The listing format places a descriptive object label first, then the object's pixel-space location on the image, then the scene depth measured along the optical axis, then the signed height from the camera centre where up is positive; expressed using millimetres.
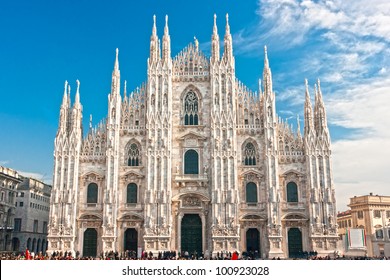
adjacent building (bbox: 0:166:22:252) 58531 +5793
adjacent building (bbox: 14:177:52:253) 62375 +5076
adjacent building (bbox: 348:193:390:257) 65500 +4333
